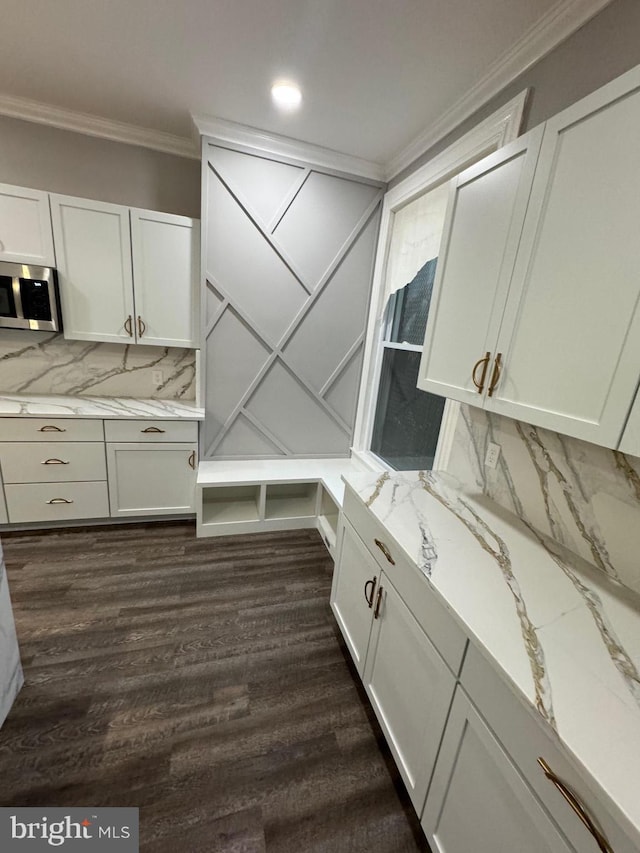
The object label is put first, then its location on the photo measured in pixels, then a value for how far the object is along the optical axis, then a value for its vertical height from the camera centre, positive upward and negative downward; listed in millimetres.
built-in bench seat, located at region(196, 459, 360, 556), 2531 -1425
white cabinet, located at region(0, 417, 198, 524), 2234 -1096
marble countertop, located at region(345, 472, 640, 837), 607 -649
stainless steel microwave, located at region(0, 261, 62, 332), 2143 -14
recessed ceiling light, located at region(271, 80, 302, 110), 1775 +1157
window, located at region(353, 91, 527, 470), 1819 +107
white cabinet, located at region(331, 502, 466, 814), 968 -1056
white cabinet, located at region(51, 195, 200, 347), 2240 +219
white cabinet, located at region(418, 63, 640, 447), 839 +191
